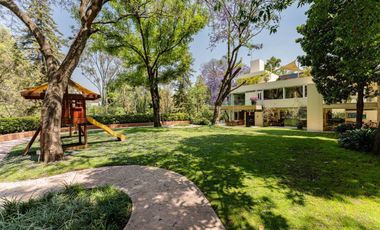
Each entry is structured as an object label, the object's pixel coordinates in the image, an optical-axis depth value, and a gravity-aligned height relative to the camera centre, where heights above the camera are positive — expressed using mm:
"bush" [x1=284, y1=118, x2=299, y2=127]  20798 -973
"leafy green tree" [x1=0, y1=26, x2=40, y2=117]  14697 +3266
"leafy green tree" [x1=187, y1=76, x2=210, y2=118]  26484 +1544
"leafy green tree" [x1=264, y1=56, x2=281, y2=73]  39153 +10836
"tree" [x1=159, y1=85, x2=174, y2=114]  26517 +1822
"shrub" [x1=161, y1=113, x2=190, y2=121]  23464 -411
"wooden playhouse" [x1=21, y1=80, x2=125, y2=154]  7715 +262
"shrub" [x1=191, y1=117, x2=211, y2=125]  22528 -896
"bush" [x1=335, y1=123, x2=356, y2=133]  12617 -950
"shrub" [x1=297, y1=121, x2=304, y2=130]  17925 -1122
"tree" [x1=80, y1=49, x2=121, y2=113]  23797 +5934
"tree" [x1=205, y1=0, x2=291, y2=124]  15156 +6779
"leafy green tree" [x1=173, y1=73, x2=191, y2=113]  26891 +2441
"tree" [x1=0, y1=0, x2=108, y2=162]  6160 +1451
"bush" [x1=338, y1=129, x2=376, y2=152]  6895 -1042
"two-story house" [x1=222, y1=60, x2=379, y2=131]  15955 +829
